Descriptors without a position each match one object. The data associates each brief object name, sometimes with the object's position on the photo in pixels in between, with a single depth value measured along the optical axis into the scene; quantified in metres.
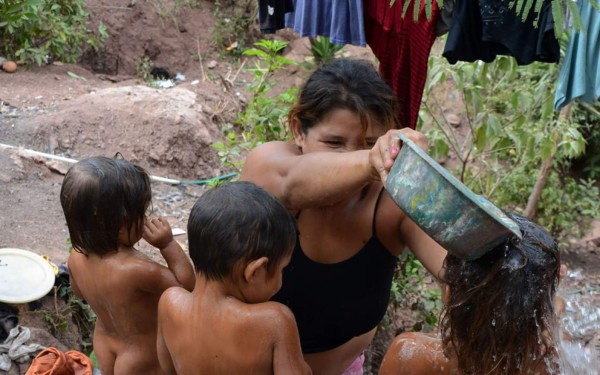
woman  1.91
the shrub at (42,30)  7.66
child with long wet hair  1.52
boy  1.76
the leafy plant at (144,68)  9.18
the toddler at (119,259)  2.18
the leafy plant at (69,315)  3.31
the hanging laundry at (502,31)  3.00
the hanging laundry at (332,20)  3.51
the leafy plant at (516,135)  4.42
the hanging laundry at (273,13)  3.86
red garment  3.20
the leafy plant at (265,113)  3.76
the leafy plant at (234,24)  10.17
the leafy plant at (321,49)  7.66
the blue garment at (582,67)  3.15
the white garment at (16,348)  2.91
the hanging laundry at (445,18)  3.08
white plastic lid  3.13
